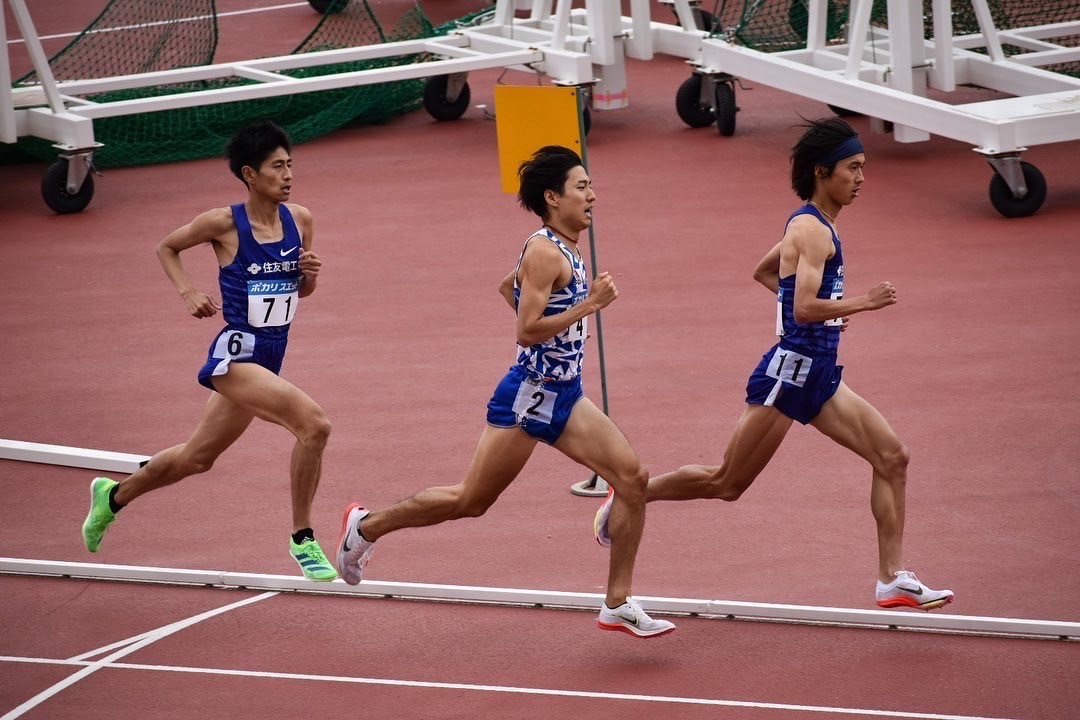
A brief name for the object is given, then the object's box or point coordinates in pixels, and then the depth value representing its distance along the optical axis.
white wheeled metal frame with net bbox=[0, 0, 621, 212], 30.27
